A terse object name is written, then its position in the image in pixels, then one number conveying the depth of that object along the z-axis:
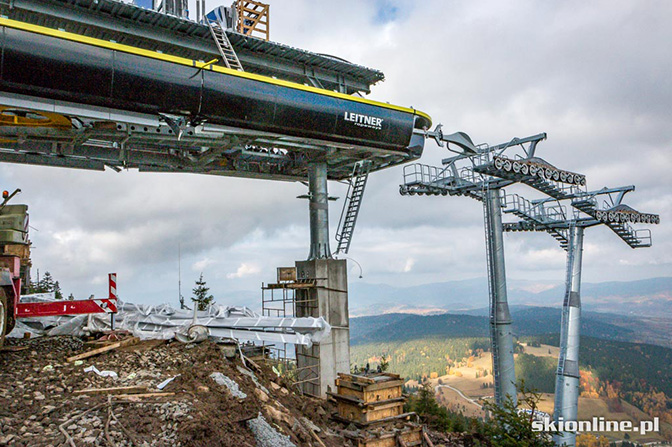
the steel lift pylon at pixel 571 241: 28.14
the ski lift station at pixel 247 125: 12.05
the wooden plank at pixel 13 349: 12.00
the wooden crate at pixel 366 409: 15.26
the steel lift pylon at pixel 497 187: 23.56
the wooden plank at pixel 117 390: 9.62
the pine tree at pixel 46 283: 45.09
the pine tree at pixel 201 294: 44.77
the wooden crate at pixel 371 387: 15.52
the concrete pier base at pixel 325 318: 20.06
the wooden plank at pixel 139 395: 9.34
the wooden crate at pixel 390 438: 14.36
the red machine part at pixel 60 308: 12.91
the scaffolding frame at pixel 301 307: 20.09
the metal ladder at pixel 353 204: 22.31
